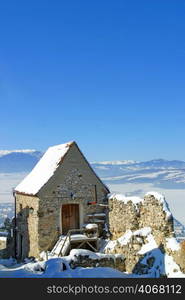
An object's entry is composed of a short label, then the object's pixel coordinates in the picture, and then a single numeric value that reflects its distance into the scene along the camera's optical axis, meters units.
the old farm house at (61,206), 23.08
